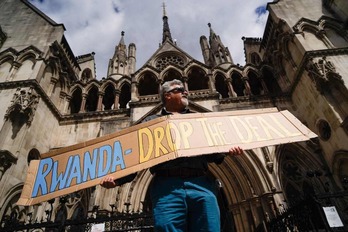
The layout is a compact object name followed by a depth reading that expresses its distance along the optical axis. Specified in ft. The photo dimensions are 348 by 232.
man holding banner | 6.41
